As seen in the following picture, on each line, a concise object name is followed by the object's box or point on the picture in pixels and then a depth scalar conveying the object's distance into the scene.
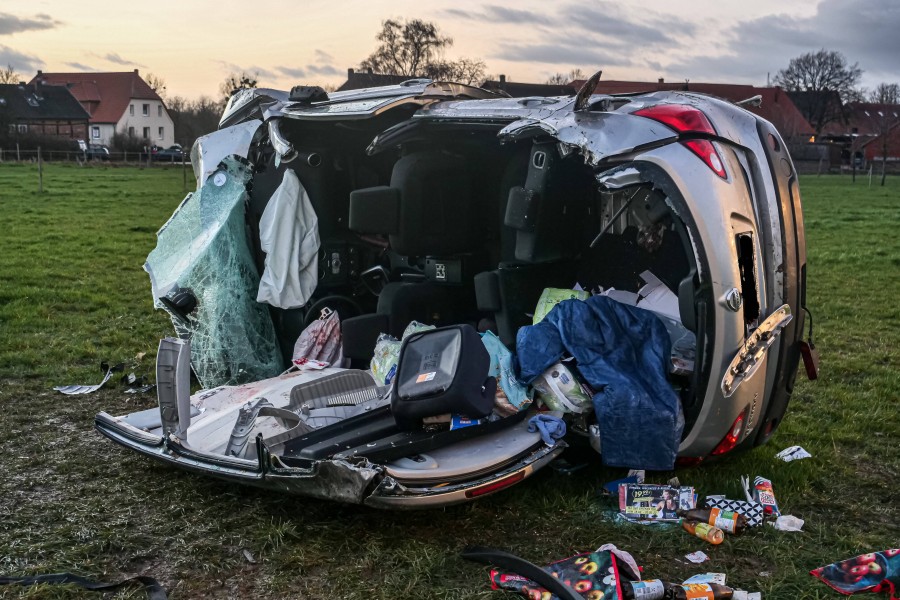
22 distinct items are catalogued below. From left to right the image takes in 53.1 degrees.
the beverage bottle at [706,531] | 3.44
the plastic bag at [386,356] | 4.75
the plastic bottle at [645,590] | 2.96
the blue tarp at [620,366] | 3.71
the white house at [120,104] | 70.12
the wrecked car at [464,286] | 3.61
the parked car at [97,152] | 41.94
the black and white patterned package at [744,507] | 3.64
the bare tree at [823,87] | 71.06
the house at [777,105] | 52.03
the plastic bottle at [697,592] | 2.97
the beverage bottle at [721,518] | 3.54
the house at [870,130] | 64.00
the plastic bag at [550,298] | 4.49
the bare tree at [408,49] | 42.03
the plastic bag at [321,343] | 5.39
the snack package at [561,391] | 3.88
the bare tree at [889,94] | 75.12
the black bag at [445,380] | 3.71
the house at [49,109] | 65.19
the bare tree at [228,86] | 39.97
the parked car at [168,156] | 44.19
